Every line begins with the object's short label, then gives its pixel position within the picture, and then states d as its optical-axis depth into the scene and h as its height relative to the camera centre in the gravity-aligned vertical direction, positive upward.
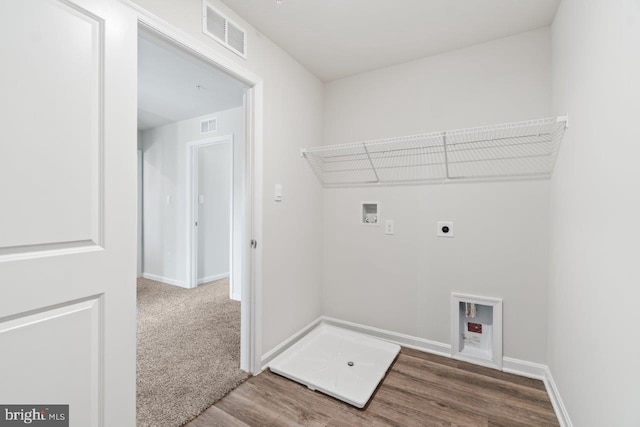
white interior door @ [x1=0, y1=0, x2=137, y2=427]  0.94 +0.01
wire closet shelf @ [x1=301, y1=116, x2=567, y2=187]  1.96 +0.44
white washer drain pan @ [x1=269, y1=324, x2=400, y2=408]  1.83 -1.13
